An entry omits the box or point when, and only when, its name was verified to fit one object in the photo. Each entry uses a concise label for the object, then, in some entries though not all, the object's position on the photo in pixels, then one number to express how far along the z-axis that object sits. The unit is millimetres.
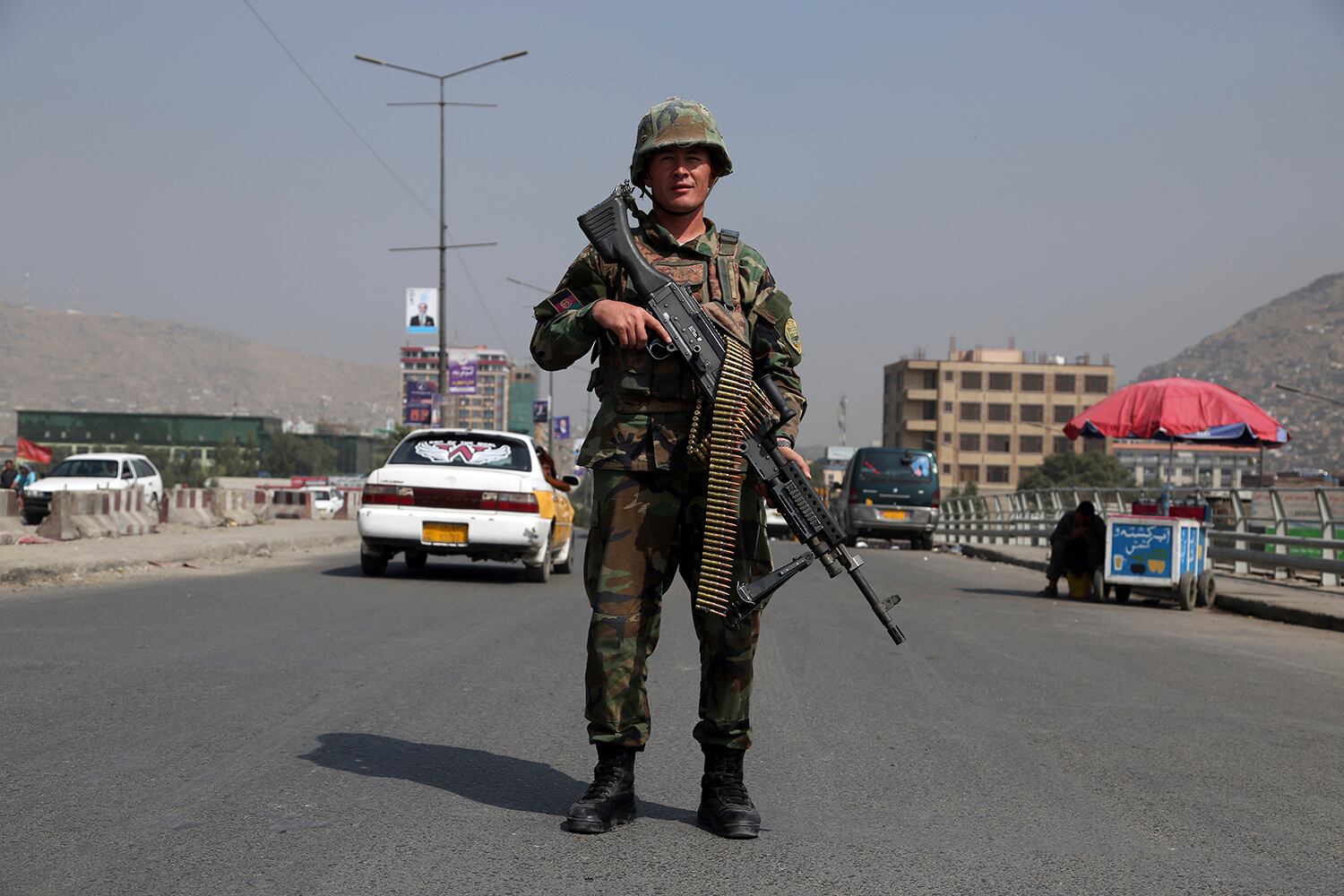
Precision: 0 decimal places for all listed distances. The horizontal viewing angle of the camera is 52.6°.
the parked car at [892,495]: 30516
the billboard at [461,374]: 42344
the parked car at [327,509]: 37906
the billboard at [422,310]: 40562
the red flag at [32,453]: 44875
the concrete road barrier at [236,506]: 26547
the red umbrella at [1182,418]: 16938
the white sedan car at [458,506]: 13219
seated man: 15359
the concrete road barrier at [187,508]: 24859
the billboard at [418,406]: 41750
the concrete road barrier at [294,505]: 33938
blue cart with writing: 13953
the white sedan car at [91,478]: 26500
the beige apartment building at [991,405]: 137750
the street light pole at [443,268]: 35875
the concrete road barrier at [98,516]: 18562
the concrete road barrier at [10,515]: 20891
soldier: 3730
